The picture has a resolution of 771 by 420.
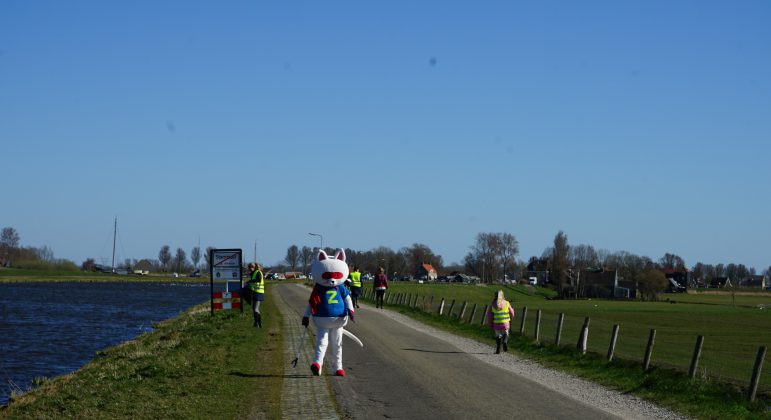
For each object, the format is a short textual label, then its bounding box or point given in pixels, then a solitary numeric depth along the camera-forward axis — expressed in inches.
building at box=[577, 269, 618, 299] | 5826.3
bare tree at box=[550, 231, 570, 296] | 6053.2
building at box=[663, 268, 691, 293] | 6890.8
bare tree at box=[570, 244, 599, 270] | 6699.8
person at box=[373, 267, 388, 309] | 1535.2
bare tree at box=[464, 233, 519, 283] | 7509.8
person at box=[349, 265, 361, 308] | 1411.2
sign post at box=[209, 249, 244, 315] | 1296.8
